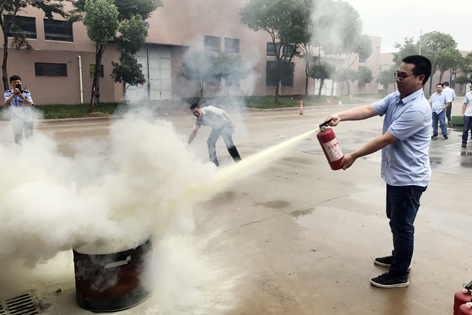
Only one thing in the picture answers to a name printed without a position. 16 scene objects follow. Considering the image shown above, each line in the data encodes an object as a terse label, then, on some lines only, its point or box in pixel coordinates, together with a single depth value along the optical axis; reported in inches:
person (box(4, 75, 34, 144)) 284.7
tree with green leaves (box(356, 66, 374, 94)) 1423.1
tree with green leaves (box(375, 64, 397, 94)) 1492.9
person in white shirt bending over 252.2
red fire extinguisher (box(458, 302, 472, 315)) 76.1
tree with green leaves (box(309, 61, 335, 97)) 1083.7
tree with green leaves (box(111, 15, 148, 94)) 597.3
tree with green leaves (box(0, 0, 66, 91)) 624.4
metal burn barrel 98.3
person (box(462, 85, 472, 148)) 354.6
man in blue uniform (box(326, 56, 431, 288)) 108.1
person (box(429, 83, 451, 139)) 401.7
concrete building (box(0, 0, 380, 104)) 430.0
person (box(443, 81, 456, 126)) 408.8
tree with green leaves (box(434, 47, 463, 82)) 1471.1
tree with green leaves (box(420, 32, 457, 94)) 1542.8
